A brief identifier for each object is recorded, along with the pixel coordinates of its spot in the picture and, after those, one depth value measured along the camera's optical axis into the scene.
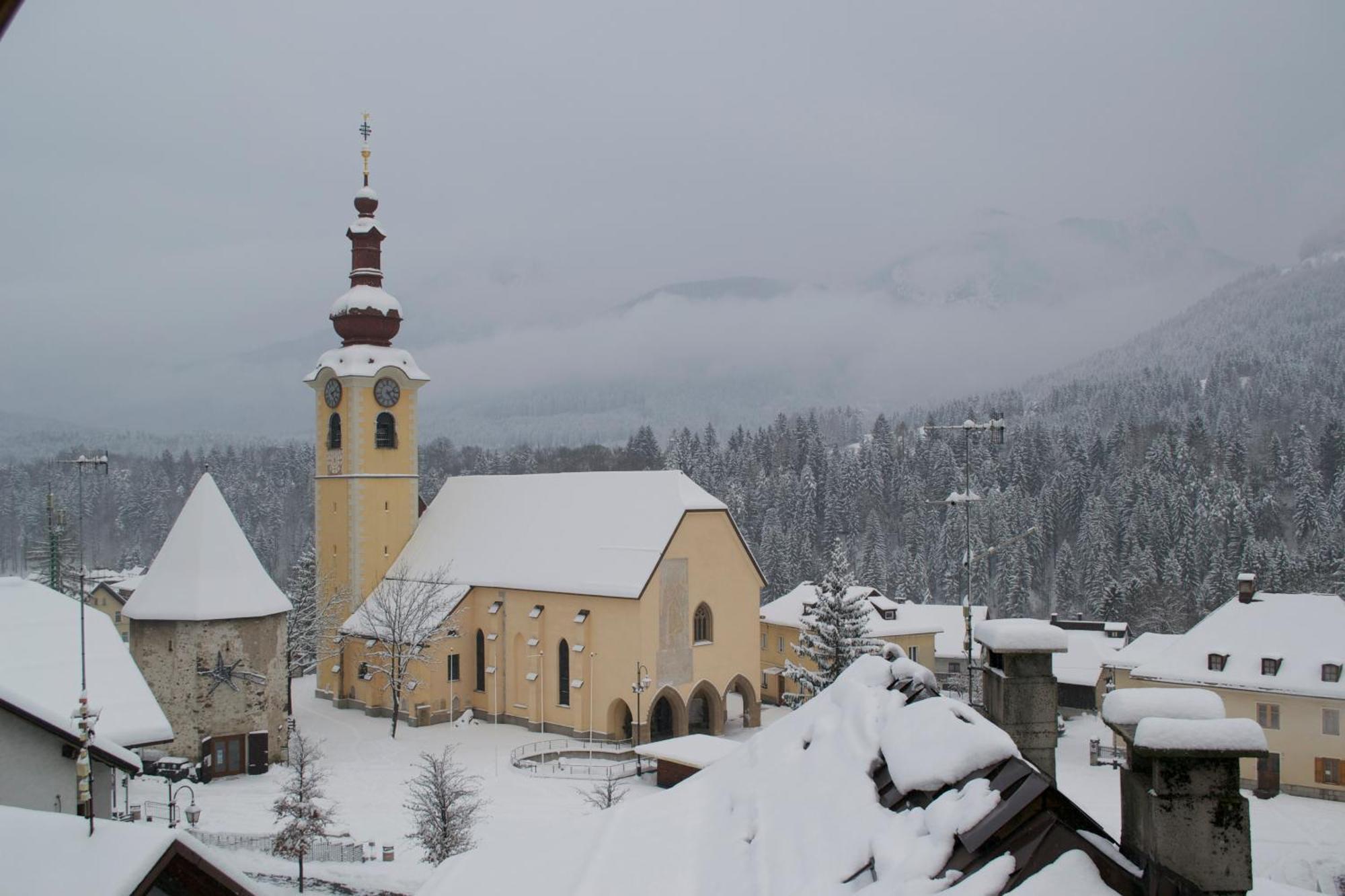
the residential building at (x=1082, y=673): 50.56
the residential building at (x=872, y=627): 50.50
